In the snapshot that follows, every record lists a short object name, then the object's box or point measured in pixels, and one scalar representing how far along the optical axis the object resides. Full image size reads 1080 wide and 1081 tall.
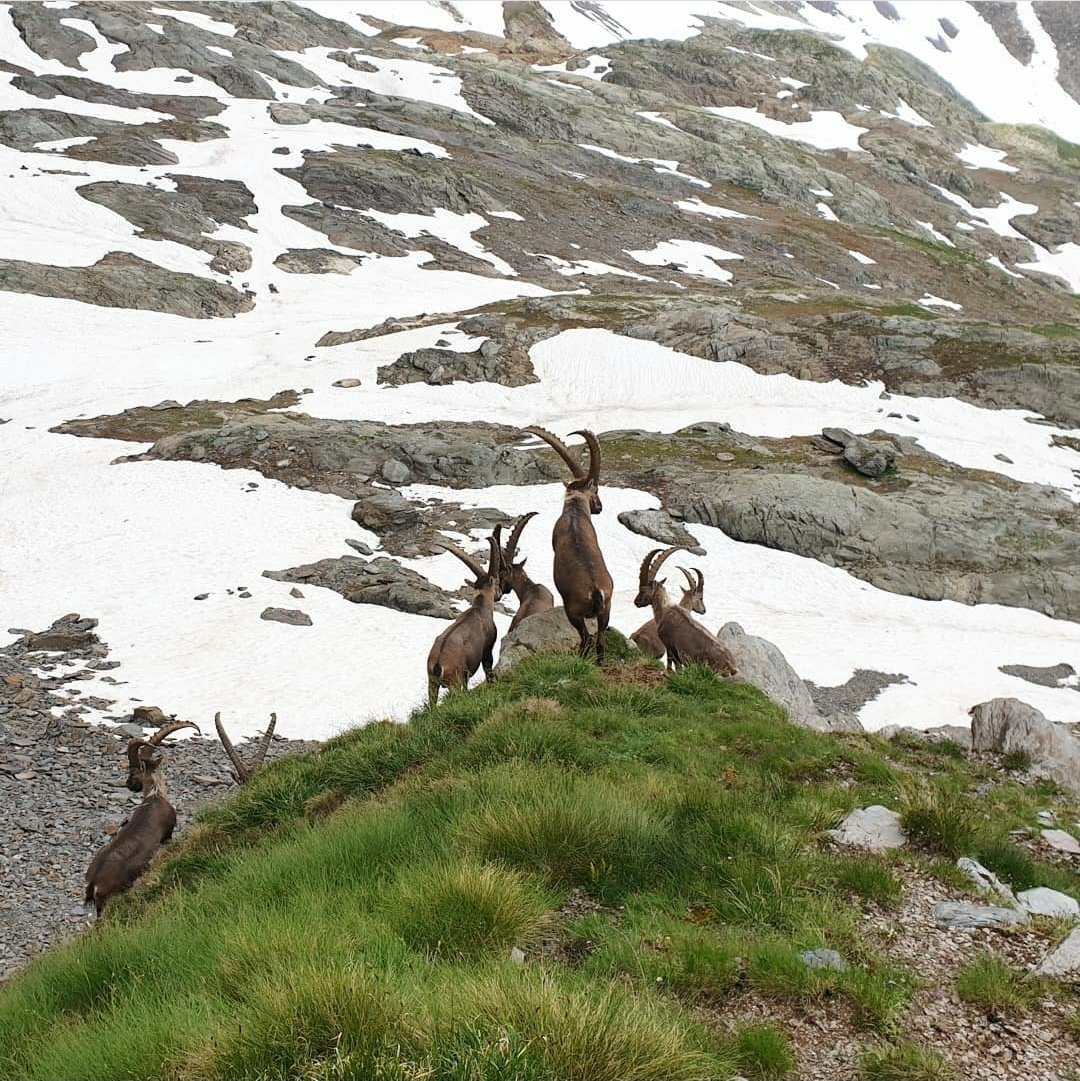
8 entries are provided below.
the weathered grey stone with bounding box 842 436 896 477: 43.16
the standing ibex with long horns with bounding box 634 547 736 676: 15.25
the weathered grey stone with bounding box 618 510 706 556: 34.75
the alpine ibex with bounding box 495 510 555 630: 17.56
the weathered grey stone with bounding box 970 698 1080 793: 14.06
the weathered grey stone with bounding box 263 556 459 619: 26.34
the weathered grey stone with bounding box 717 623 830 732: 16.45
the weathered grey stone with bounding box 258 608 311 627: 24.97
